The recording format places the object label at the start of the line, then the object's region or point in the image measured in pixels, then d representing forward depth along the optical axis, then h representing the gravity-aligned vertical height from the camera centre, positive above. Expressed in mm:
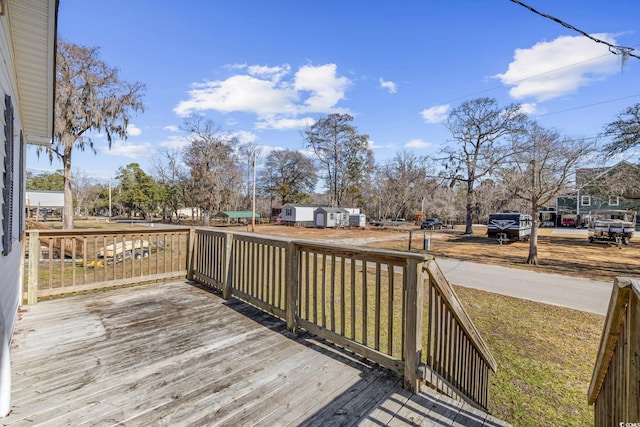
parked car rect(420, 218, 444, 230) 31408 -1622
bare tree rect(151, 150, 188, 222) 32969 +3563
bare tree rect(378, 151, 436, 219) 37312 +3207
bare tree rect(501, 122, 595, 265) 9664 +1492
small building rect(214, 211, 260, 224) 32878 -913
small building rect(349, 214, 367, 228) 32875 -1267
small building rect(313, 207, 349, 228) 31172 -1022
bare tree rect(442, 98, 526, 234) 21703 +6161
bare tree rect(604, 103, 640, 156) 13016 +3652
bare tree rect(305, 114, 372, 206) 35281 +6947
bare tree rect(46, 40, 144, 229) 16109 +5965
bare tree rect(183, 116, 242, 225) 27828 +4440
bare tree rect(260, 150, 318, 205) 41594 +4516
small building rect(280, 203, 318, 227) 33444 -813
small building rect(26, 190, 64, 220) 35688 +618
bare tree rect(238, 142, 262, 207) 33838 +6350
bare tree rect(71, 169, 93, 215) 43844 +2845
